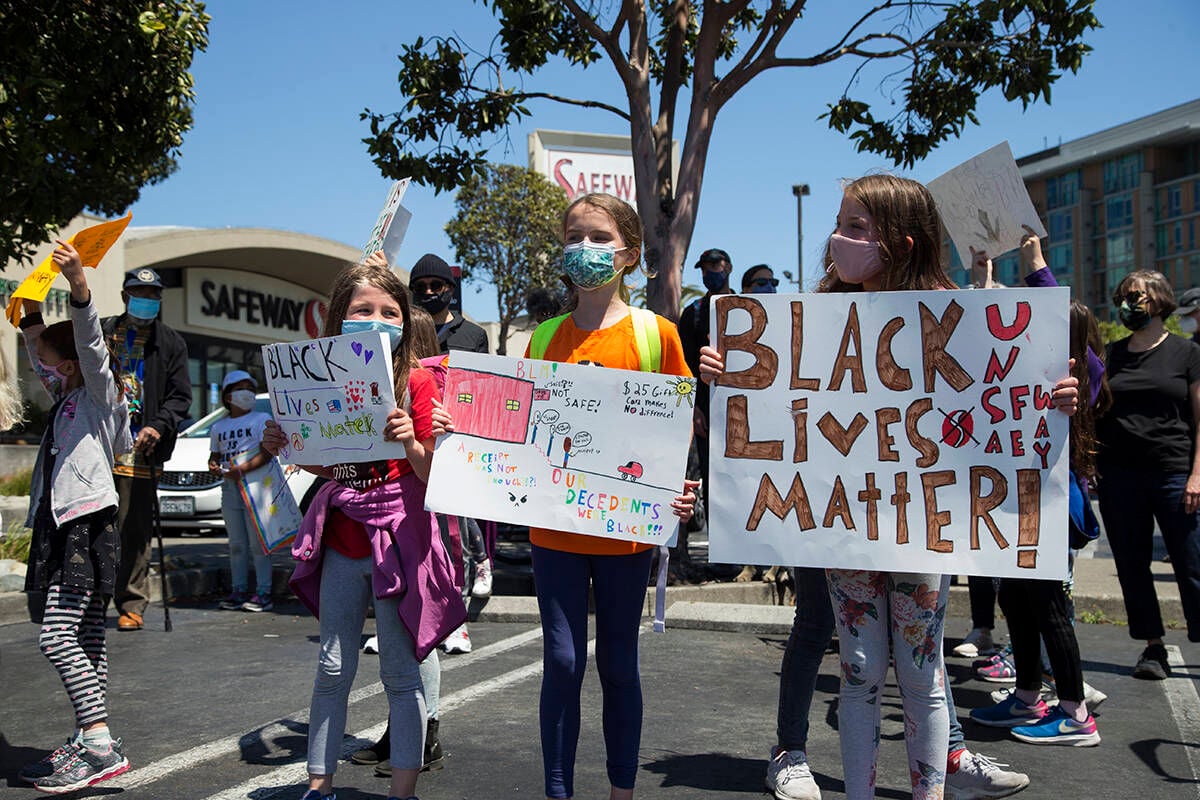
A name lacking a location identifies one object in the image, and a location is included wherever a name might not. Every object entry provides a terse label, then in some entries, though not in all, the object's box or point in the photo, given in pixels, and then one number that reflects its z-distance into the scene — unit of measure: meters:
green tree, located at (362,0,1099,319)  9.73
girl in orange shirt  3.52
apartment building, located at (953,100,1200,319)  93.12
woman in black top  6.14
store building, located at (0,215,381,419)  30.16
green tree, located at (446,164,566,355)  32.62
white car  14.52
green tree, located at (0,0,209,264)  10.02
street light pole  44.62
